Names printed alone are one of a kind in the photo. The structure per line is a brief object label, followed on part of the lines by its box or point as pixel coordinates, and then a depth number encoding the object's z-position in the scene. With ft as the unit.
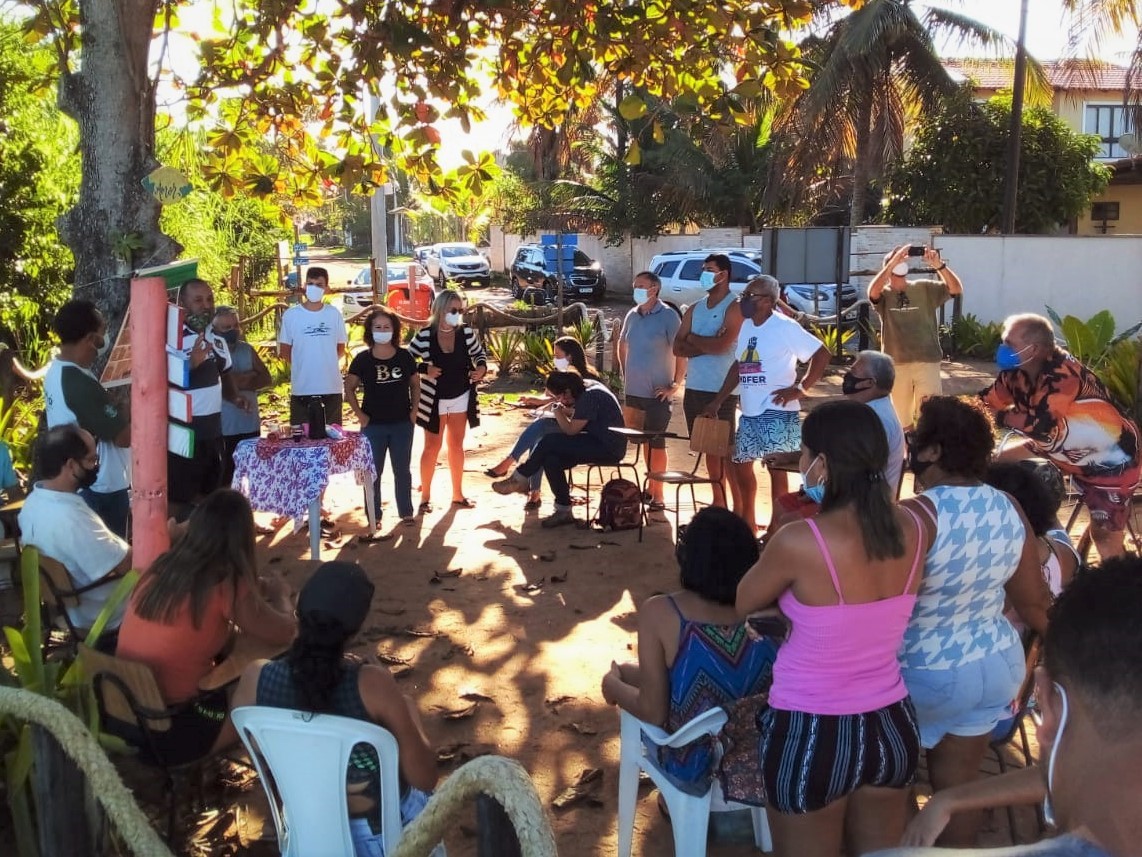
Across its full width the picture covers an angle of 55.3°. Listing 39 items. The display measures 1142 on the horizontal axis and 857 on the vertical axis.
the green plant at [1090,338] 37.73
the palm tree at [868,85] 66.18
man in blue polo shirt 25.45
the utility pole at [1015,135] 62.34
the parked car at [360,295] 59.69
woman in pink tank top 8.91
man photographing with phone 29.40
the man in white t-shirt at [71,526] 14.19
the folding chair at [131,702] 11.28
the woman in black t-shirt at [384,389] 24.30
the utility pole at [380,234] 55.93
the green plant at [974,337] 55.06
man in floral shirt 17.17
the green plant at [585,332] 47.52
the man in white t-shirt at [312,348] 25.44
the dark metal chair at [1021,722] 11.28
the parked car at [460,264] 121.39
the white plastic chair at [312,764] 8.96
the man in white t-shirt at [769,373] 21.57
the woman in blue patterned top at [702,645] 10.28
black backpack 24.85
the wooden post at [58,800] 9.29
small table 21.77
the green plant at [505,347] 47.96
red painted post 12.23
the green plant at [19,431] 26.51
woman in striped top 25.62
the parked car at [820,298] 64.03
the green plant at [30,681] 11.07
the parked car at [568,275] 93.61
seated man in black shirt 24.82
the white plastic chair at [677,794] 10.37
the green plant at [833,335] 50.61
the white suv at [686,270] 68.85
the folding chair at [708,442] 22.68
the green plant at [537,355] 46.84
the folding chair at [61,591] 13.78
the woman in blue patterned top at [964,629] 9.87
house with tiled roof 78.02
